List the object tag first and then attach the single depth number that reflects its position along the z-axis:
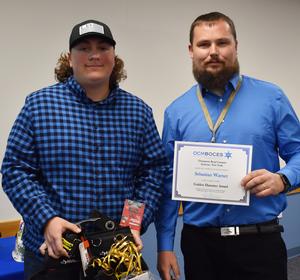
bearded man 1.60
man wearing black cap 1.32
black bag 1.19
